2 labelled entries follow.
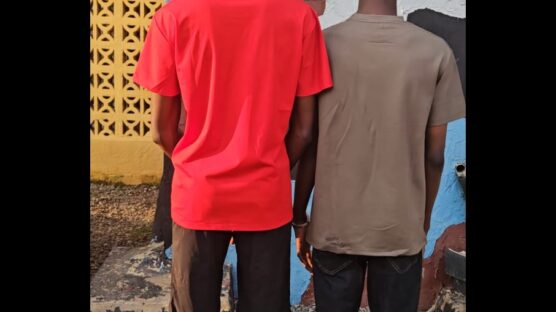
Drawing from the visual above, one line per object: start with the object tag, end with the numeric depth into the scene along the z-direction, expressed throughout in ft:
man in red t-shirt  6.70
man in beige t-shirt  7.01
